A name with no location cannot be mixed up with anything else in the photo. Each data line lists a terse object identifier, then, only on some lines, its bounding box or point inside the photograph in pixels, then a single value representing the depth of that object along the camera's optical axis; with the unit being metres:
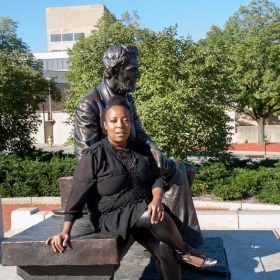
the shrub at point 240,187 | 10.01
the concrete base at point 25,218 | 7.34
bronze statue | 4.09
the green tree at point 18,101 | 14.70
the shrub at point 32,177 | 11.39
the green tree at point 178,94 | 10.45
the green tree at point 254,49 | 25.62
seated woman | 3.15
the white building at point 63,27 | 61.83
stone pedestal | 3.22
